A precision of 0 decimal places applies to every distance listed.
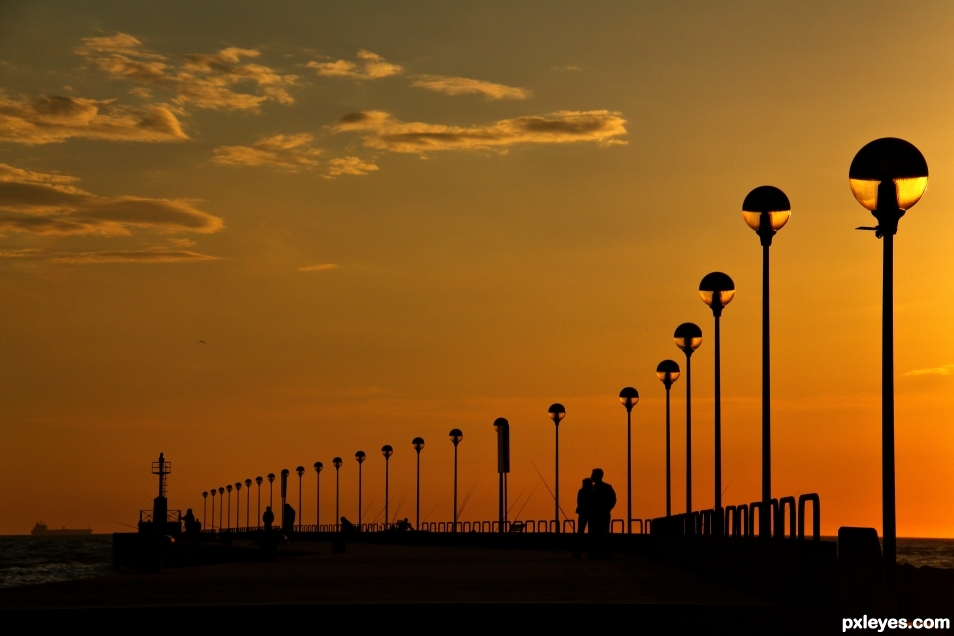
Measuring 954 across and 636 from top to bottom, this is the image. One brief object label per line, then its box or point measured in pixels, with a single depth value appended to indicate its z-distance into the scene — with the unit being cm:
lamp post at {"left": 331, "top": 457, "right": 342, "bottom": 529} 12094
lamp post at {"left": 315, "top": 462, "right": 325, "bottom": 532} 14190
